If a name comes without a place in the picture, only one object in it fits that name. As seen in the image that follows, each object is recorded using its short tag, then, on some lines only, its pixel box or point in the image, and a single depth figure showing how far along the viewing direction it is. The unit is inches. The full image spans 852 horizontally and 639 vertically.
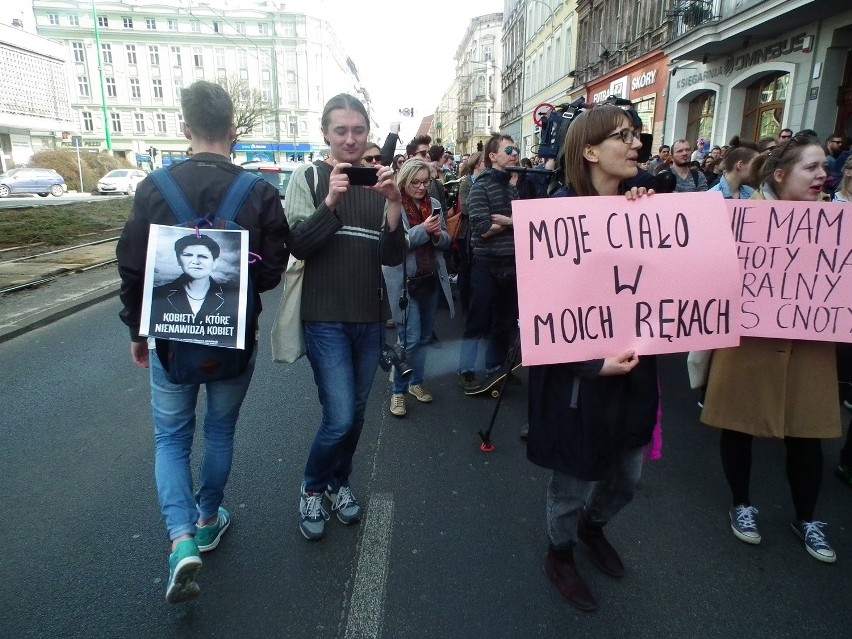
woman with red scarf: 167.0
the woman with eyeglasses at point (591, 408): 80.5
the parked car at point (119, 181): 1321.4
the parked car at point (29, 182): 1122.0
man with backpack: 80.8
